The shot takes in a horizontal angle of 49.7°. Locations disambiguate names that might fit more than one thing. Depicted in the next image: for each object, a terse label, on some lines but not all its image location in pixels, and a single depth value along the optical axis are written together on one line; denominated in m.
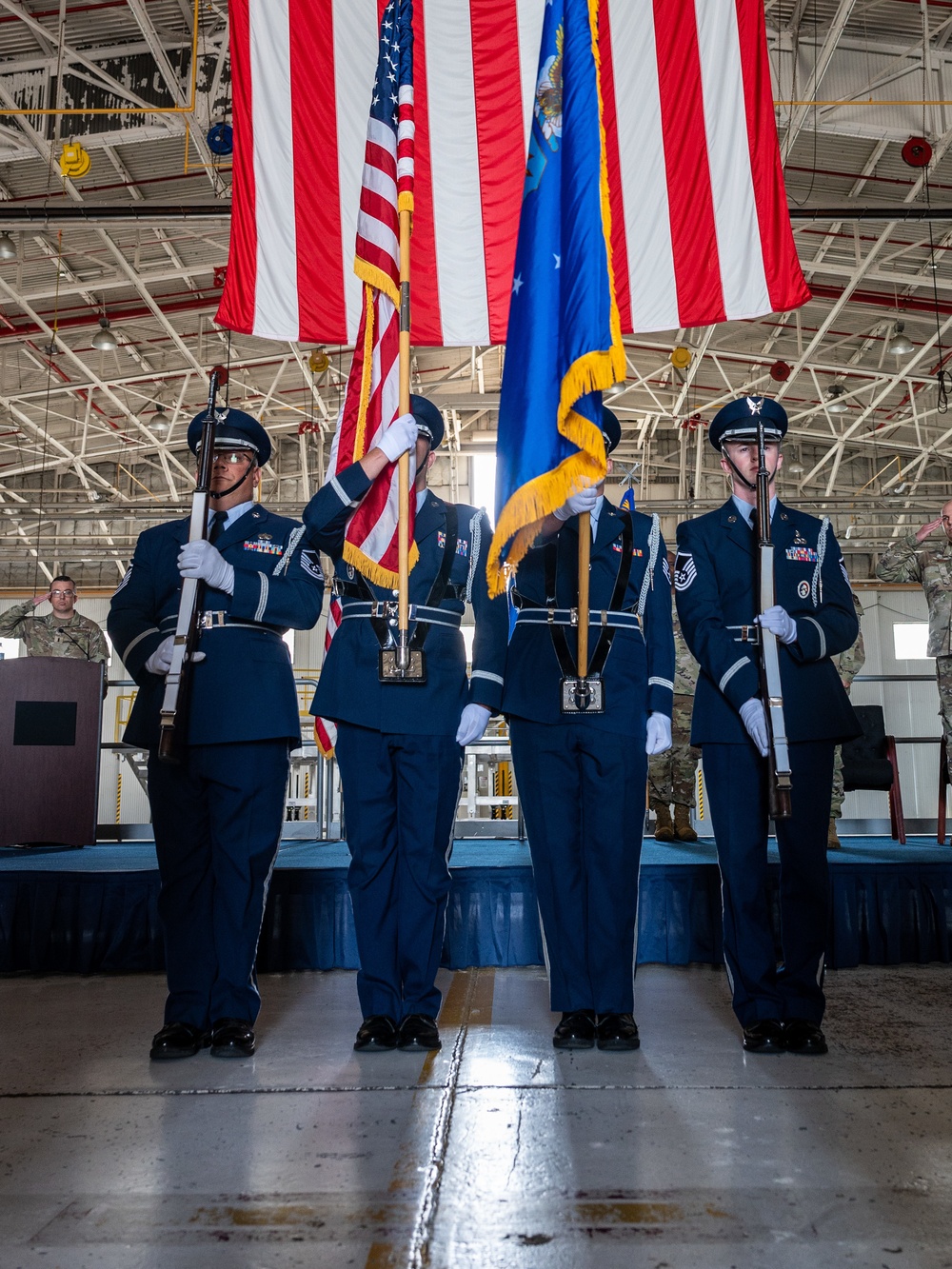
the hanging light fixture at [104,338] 12.58
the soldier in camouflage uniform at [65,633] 8.46
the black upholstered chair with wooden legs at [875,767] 5.44
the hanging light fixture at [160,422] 15.42
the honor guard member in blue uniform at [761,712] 2.66
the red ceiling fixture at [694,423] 15.32
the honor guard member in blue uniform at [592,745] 2.66
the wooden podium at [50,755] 5.01
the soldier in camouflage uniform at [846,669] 5.42
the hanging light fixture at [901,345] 12.95
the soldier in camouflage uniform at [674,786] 5.59
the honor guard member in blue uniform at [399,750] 2.67
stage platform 3.72
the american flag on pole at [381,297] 2.72
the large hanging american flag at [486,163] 4.20
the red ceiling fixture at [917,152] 8.01
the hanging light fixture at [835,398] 15.37
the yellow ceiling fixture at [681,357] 12.33
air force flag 2.71
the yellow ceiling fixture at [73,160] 7.91
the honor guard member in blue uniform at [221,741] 2.66
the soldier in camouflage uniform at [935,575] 5.53
